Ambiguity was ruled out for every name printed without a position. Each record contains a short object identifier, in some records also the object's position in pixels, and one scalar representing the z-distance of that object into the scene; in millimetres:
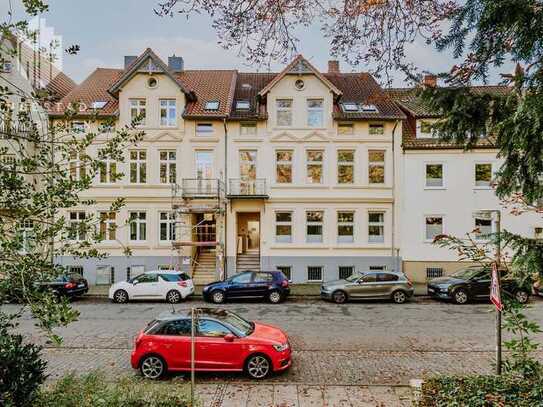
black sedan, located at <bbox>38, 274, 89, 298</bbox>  19406
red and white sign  7229
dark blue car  19531
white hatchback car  19734
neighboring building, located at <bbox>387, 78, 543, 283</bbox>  24531
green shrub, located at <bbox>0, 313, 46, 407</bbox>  5301
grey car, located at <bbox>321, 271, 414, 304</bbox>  19656
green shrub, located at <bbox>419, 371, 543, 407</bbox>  6330
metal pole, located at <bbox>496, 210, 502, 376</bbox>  7216
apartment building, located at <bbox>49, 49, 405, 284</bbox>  24875
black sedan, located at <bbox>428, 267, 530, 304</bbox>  19312
